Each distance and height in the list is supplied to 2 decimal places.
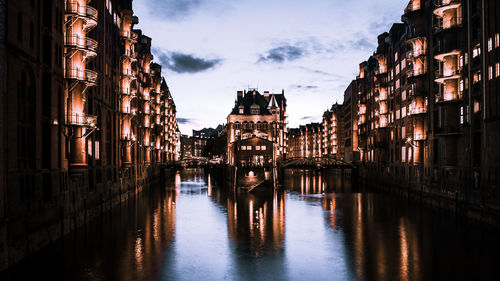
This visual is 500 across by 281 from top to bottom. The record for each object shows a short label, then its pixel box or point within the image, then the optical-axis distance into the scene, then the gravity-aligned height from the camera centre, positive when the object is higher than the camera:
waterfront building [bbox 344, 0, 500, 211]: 38.34 +5.64
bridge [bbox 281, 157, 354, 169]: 105.69 -3.50
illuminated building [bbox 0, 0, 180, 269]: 23.86 +2.54
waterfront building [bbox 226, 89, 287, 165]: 121.31 +8.52
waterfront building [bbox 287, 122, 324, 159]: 190.44 +3.46
